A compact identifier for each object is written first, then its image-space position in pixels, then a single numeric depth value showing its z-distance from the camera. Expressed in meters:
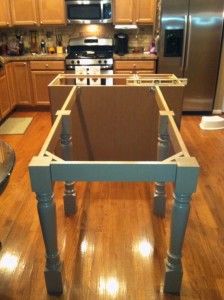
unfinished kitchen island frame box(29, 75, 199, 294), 1.24
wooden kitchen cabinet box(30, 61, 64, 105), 4.33
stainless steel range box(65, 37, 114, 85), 4.31
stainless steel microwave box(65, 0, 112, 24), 4.23
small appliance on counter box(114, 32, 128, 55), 4.45
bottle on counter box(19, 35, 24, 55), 4.54
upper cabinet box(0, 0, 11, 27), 4.29
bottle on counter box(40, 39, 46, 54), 4.73
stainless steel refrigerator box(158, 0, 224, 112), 3.86
